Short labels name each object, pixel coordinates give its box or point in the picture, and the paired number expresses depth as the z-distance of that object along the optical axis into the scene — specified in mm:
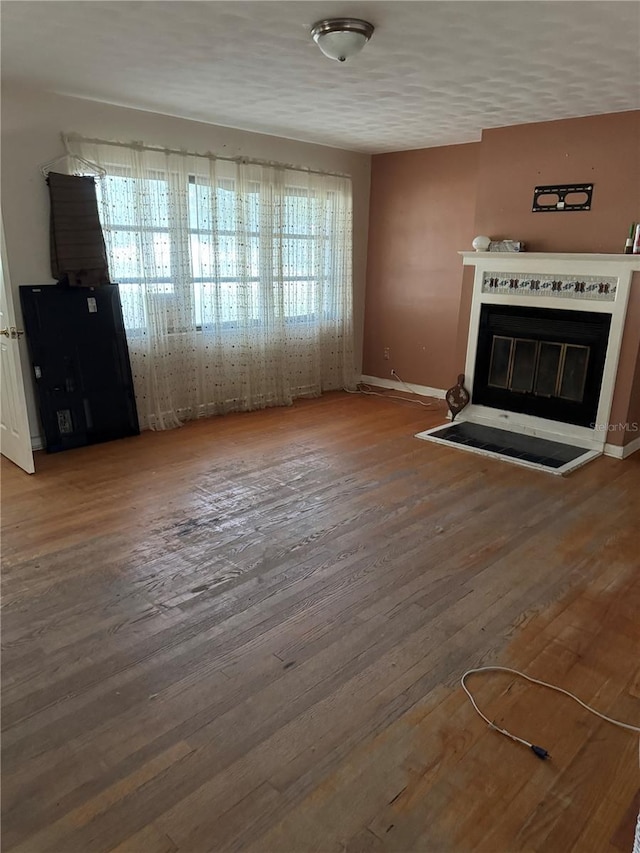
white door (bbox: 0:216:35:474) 3672
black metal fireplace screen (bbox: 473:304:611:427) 4582
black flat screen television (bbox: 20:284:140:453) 4184
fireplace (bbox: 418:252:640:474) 4430
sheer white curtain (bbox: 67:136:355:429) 4574
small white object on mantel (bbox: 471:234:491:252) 4938
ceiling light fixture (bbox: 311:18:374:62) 2602
